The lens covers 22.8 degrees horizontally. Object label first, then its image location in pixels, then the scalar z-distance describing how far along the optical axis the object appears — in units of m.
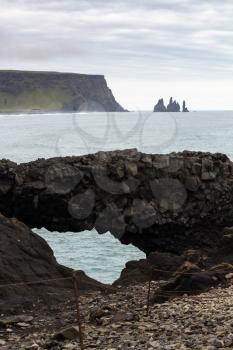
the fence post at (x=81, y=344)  12.71
